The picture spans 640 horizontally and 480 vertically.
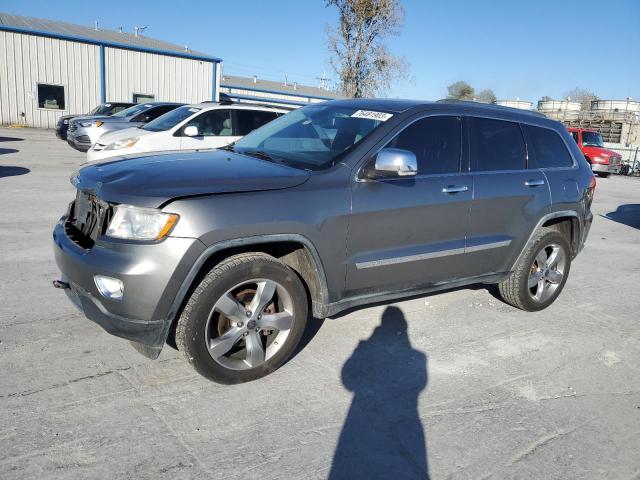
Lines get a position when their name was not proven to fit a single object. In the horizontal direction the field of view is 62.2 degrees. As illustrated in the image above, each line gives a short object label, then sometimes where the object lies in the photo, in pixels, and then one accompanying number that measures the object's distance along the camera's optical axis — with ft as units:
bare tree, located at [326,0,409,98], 106.01
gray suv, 9.66
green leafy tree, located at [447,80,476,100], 195.39
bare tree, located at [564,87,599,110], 217.68
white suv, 31.99
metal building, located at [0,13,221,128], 82.28
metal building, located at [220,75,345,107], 109.93
